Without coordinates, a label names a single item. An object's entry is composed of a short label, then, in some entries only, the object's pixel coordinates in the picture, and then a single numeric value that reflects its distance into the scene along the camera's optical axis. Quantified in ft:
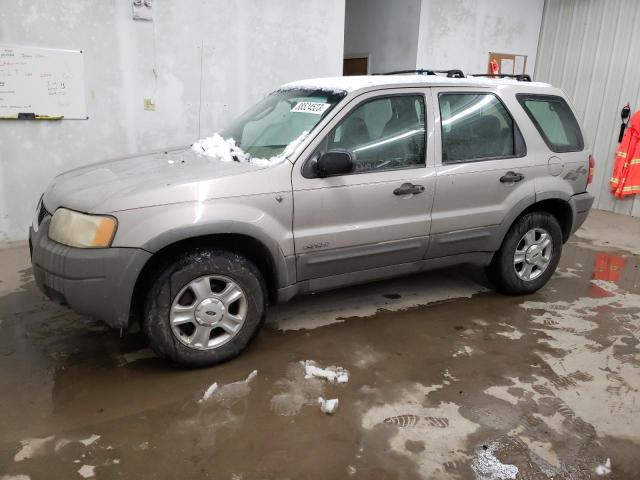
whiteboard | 16.87
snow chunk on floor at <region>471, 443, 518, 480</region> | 7.86
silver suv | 9.41
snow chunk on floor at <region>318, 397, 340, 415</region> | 9.25
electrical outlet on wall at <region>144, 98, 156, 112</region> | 19.49
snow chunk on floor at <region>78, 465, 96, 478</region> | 7.64
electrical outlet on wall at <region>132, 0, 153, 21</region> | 18.40
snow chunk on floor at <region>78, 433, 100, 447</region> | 8.32
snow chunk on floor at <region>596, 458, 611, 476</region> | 7.99
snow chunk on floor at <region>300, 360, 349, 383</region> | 10.33
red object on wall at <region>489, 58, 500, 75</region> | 28.53
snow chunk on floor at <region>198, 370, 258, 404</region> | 9.56
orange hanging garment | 25.46
